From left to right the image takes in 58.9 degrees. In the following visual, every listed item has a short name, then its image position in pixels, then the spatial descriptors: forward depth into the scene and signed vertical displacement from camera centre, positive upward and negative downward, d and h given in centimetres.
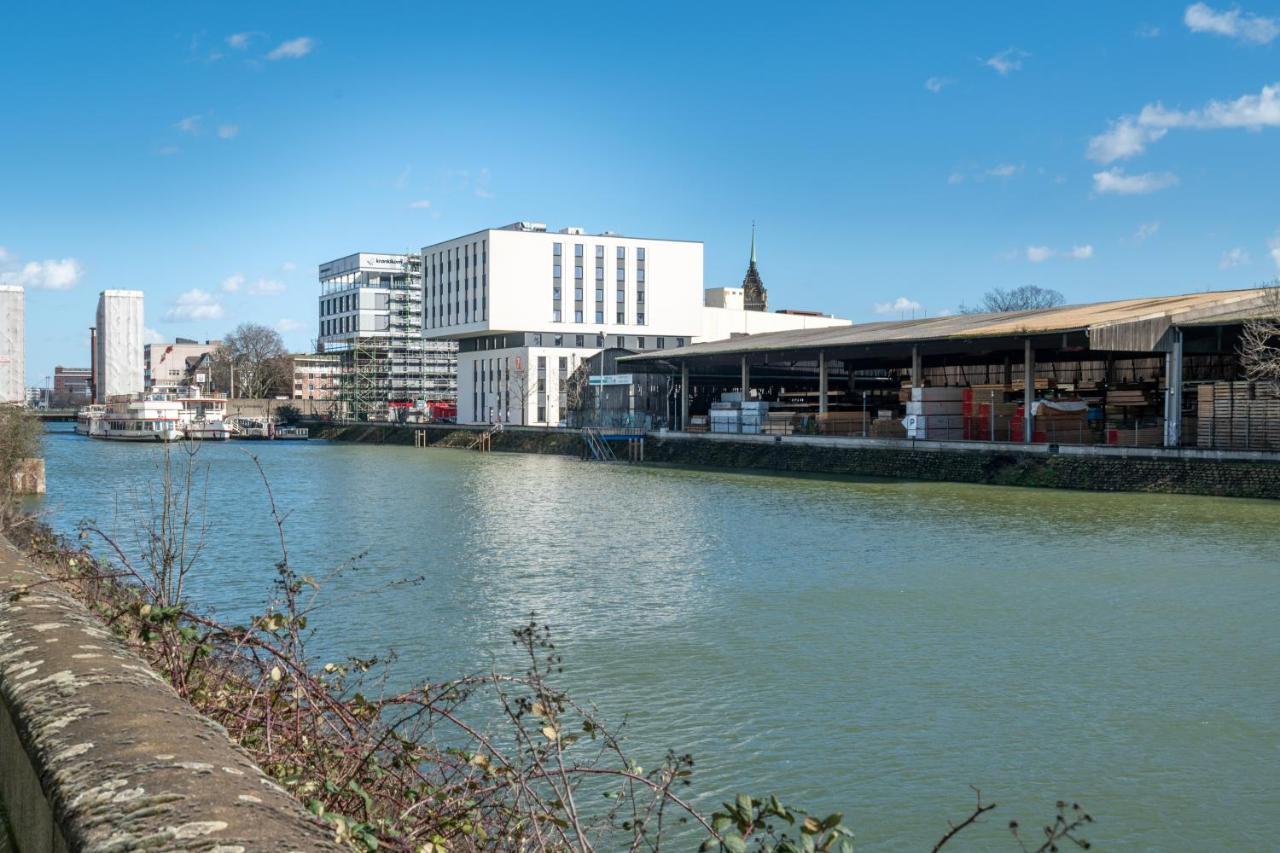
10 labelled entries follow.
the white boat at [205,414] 10556 -54
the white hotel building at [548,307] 9644 +882
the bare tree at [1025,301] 11806 +1083
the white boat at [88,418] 12242 -105
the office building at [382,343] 12988 +800
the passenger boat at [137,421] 10650 -118
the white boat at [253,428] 11168 -200
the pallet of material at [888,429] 5287 -113
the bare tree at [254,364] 16200 +653
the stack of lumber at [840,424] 5666 -94
